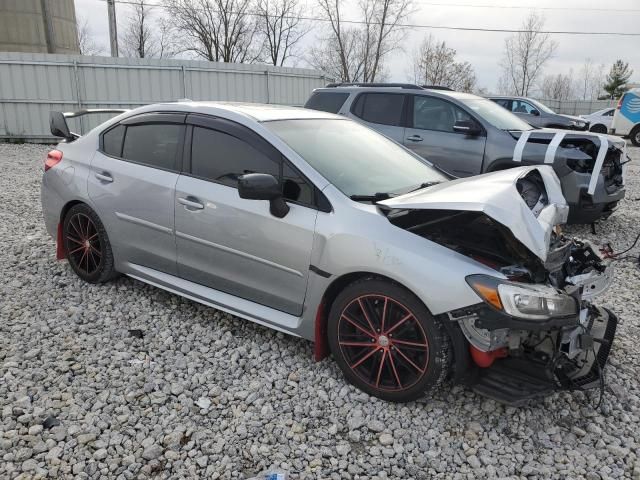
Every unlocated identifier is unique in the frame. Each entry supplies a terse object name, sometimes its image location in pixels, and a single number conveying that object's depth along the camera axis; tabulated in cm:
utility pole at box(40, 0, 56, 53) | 2370
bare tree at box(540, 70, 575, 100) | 5353
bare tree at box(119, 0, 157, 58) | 4531
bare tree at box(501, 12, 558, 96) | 4094
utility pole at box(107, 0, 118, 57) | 2077
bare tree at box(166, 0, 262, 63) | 4206
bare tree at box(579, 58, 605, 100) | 5169
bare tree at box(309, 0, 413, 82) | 3565
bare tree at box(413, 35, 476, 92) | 3981
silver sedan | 269
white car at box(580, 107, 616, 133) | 2312
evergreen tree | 4672
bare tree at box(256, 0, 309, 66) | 4334
